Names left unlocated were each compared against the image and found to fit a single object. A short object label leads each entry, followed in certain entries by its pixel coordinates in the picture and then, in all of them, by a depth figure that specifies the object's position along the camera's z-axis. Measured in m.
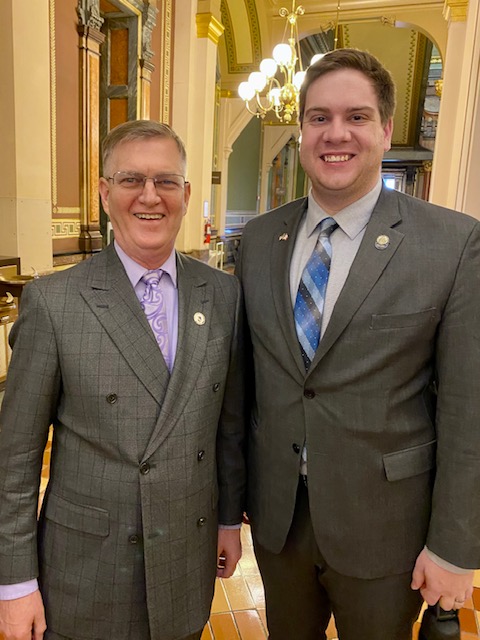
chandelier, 5.76
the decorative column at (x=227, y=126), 10.12
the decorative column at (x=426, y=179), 17.16
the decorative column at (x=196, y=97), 7.02
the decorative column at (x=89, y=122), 4.86
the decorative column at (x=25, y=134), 3.71
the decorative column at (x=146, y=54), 6.05
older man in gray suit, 1.17
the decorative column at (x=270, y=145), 13.27
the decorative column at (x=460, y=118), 2.91
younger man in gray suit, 1.23
